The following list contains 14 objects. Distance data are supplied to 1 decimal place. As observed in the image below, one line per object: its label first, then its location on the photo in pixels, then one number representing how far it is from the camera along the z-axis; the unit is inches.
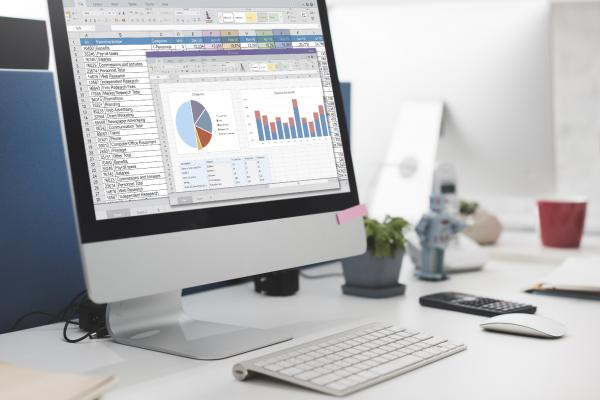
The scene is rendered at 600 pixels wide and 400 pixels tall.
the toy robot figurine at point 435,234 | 61.0
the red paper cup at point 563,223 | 75.4
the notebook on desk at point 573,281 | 54.2
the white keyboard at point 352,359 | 35.1
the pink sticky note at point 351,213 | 48.8
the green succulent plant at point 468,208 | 78.7
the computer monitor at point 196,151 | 39.3
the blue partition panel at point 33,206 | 48.1
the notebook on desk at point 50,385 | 30.5
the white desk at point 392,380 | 35.1
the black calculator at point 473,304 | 49.1
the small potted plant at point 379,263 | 55.4
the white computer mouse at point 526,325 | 43.5
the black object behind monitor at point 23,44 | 53.7
